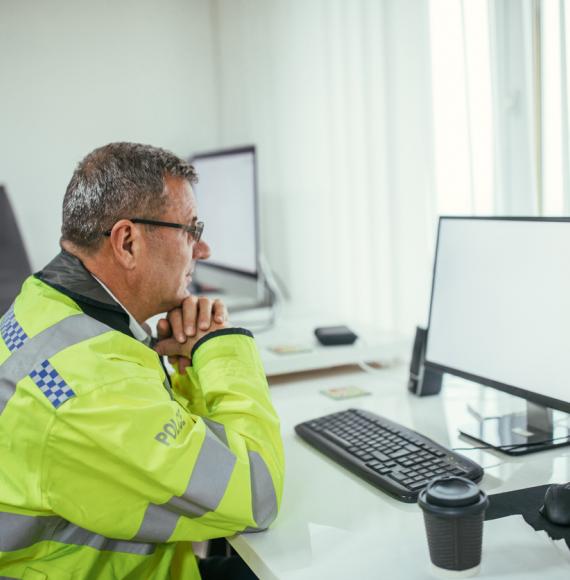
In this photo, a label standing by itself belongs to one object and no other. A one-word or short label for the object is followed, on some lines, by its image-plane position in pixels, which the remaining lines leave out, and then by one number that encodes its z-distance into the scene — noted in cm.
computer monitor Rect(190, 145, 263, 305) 236
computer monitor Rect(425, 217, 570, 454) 130
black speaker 173
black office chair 294
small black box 208
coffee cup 91
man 101
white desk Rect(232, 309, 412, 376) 195
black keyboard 122
